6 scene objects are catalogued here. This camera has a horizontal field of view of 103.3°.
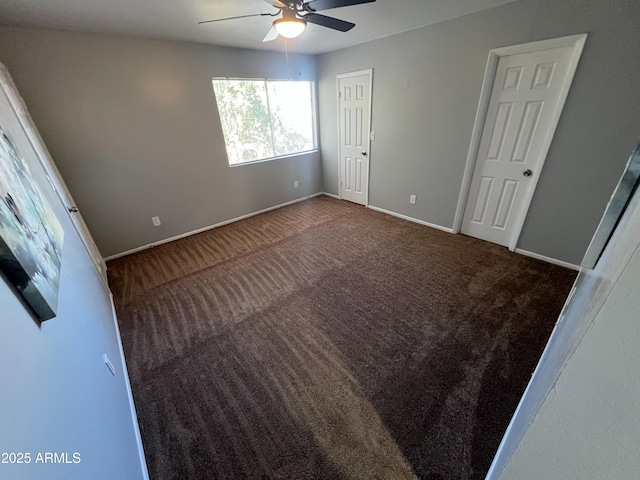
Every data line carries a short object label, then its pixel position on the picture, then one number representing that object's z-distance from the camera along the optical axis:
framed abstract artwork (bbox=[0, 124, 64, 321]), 0.71
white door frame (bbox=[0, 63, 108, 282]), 1.89
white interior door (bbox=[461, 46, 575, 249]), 2.29
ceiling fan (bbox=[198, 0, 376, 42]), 1.75
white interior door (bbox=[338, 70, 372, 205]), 3.72
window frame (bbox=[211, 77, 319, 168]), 3.49
